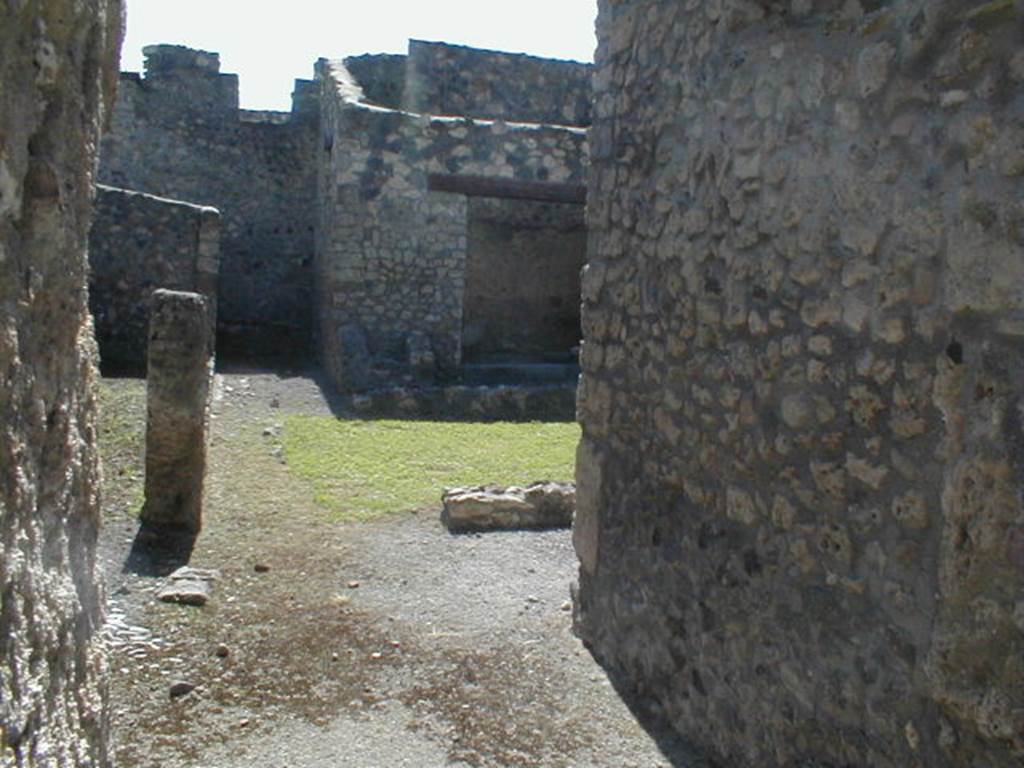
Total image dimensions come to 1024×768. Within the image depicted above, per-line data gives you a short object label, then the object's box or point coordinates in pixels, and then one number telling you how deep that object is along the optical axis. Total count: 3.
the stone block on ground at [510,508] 6.71
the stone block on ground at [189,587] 5.09
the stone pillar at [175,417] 6.19
